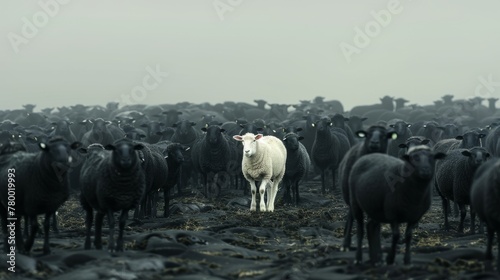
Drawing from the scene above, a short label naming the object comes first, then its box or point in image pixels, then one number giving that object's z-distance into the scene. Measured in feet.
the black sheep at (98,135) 94.27
